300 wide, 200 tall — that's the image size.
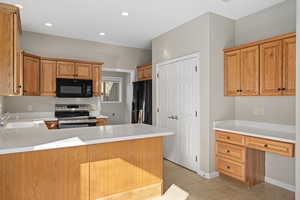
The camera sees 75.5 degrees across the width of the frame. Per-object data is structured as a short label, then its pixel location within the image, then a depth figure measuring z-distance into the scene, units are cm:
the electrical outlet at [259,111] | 309
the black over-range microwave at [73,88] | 420
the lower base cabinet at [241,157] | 273
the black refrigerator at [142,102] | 456
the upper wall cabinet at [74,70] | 422
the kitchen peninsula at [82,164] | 172
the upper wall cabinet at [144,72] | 491
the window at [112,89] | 689
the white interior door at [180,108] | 346
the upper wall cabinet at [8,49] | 188
